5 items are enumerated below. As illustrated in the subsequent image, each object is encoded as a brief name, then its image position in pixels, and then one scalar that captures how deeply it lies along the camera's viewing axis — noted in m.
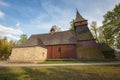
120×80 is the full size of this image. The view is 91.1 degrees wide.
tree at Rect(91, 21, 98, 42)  22.34
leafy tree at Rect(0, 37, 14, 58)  23.75
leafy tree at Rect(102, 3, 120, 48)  11.89
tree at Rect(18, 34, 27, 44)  31.44
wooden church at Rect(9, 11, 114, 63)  13.42
